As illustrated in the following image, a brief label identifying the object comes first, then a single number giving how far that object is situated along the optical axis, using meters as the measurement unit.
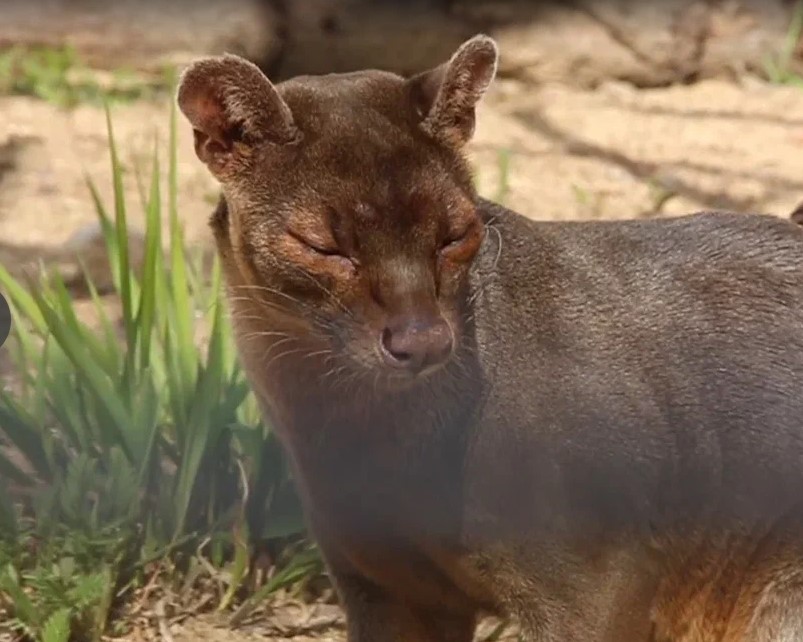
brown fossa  4.38
